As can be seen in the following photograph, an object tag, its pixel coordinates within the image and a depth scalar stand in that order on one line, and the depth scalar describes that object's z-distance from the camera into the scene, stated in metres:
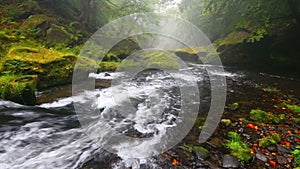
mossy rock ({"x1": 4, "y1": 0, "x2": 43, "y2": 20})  12.80
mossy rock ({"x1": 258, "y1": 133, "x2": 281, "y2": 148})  3.93
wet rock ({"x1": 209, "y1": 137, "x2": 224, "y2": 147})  3.99
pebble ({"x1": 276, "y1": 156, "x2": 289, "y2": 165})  3.48
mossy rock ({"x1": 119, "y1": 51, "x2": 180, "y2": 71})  13.22
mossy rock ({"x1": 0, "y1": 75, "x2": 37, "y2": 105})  5.32
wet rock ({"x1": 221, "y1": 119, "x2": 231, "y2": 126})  4.82
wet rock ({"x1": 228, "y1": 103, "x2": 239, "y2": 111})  5.80
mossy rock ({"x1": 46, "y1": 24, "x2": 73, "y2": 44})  11.80
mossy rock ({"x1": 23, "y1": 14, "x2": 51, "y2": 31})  12.22
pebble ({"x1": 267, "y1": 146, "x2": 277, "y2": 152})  3.83
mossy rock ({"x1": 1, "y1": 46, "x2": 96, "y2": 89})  6.80
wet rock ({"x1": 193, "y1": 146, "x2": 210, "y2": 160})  3.58
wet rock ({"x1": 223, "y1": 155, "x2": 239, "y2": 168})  3.38
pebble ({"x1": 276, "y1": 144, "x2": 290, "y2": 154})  3.76
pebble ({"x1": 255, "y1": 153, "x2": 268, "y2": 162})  3.56
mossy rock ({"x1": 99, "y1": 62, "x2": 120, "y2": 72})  10.84
